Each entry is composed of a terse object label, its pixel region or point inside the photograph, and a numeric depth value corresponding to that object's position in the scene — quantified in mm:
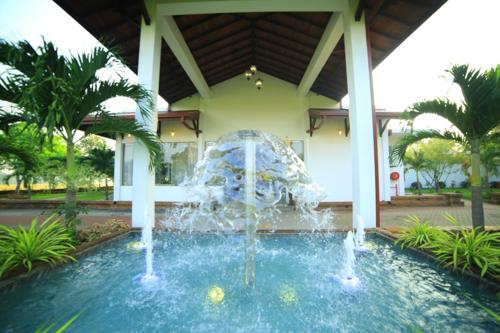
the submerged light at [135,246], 3790
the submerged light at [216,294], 2141
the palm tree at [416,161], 12602
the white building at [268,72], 4973
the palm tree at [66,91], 2941
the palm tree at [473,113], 3199
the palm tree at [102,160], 11005
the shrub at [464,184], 22016
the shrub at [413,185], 21378
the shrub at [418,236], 3494
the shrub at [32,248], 2621
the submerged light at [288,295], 2125
